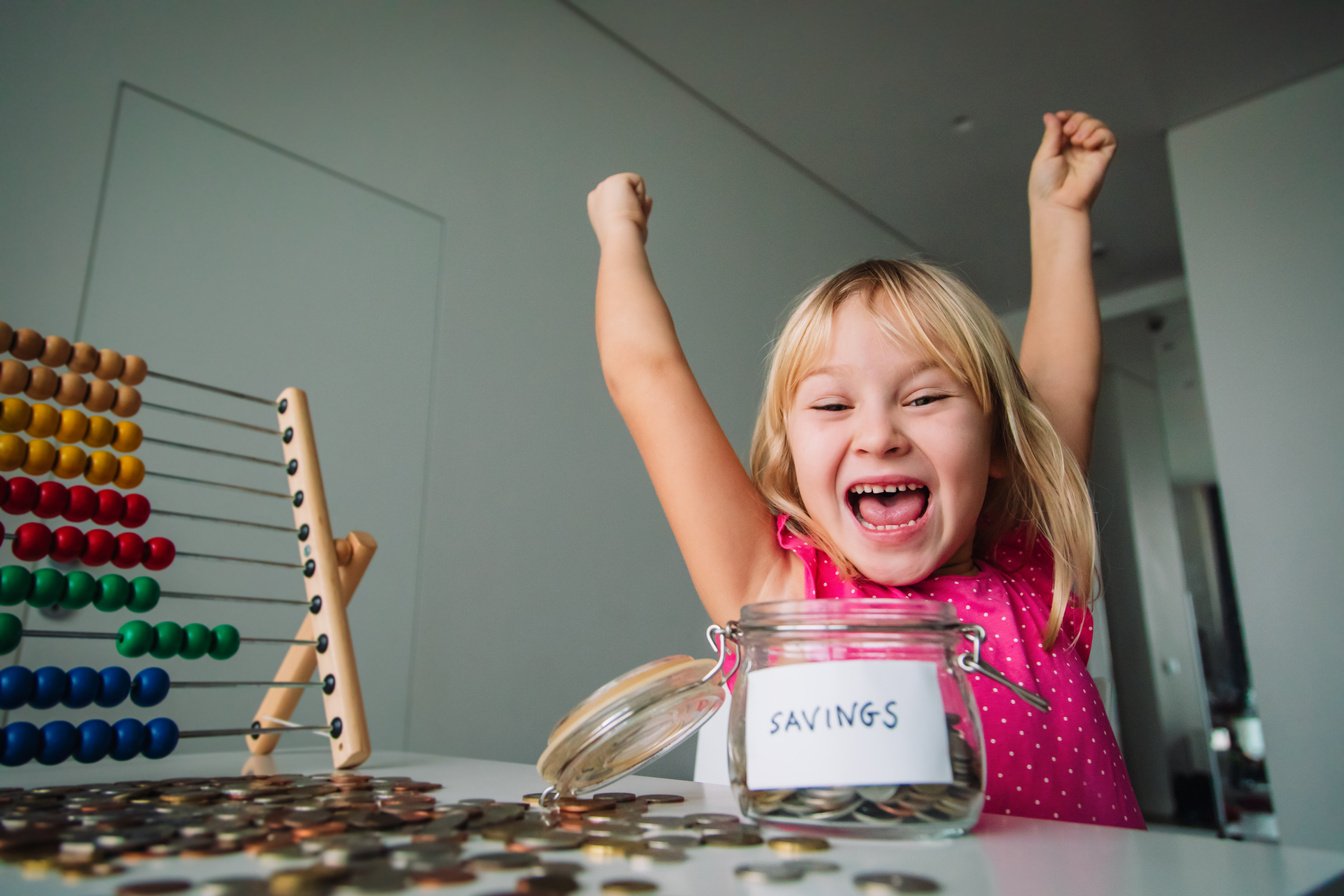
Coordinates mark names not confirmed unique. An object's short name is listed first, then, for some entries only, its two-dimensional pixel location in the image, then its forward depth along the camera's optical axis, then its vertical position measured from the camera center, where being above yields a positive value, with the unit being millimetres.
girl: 715 +127
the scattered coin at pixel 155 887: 277 -81
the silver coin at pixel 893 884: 290 -86
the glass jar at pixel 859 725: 376 -43
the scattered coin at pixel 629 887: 286 -85
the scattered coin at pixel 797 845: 356 -89
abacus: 731 +66
